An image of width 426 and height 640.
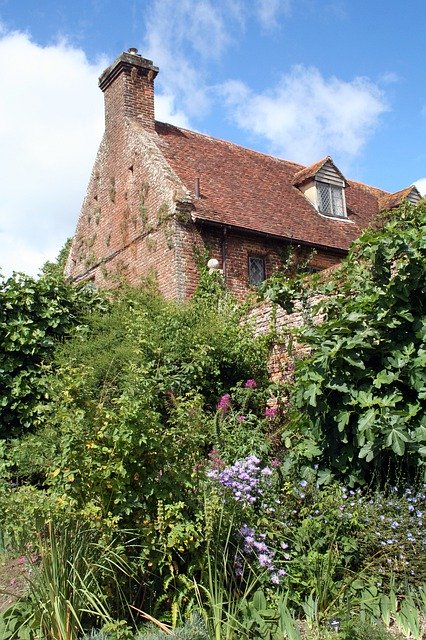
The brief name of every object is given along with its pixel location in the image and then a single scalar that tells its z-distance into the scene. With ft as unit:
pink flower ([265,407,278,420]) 29.32
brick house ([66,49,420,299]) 48.57
